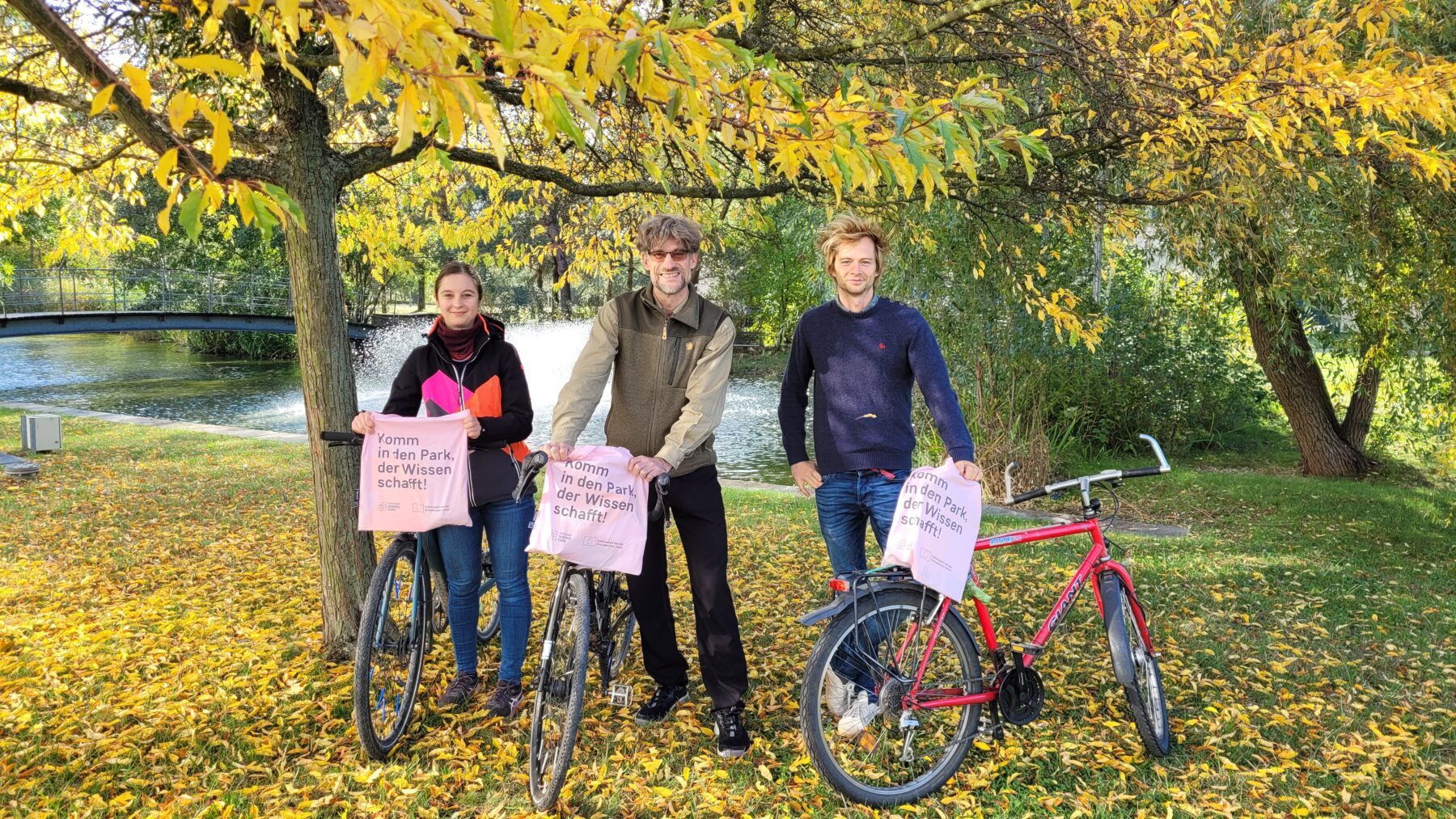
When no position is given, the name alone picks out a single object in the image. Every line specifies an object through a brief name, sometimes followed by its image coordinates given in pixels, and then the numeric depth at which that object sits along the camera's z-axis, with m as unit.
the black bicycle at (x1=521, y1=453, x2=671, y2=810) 3.06
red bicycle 3.11
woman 3.57
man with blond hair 3.36
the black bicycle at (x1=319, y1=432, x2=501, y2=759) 3.28
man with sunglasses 3.23
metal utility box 10.43
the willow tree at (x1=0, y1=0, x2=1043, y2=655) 1.86
